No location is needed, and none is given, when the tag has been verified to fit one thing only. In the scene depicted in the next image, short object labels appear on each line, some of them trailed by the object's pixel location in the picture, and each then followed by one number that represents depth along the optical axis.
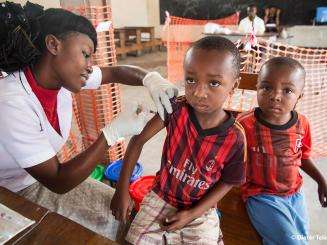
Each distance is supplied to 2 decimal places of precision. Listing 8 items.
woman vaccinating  1.12
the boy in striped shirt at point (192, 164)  1.08
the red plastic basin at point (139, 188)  1.75
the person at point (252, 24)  5.73
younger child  1.31
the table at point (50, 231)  0.73
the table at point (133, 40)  7.98
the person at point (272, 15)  7.86
